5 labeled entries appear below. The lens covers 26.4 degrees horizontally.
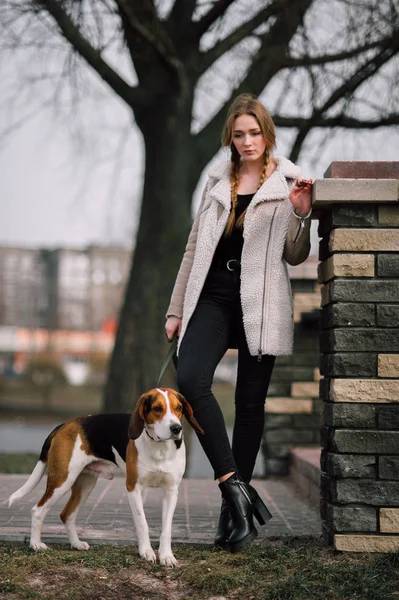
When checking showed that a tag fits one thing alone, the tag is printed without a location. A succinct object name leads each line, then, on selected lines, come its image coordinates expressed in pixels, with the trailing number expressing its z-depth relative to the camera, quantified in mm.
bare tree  9891
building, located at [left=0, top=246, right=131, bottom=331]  69812
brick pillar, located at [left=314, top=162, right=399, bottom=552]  4184
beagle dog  3963
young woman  4297
